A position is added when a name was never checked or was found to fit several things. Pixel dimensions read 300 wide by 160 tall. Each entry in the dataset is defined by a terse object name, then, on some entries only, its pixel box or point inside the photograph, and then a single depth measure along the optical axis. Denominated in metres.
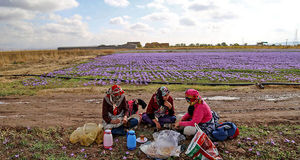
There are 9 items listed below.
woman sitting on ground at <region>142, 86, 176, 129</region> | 4.79
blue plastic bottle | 4.29
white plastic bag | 3.98
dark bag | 4.51
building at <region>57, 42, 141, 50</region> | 74.31
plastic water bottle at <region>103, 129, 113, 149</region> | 4.35
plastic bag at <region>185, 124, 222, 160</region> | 3.65
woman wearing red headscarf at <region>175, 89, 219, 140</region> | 4.32
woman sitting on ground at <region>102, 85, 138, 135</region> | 4.81
